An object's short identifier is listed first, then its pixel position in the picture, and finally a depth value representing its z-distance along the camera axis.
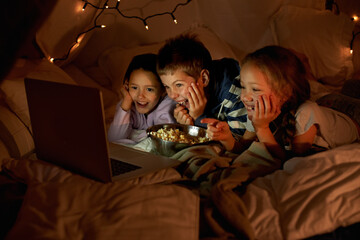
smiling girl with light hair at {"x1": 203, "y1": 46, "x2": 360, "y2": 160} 1.34
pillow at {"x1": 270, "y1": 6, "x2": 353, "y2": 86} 2.14
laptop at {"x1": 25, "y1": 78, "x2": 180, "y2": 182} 0.97
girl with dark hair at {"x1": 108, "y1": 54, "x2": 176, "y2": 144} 1.73
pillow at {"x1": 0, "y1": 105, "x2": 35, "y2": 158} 1.40
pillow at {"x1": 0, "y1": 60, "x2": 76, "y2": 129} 1.53
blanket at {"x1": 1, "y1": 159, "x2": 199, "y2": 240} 0.80
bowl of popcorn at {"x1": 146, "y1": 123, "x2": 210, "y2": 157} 1.38
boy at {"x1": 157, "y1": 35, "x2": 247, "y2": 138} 1.60
